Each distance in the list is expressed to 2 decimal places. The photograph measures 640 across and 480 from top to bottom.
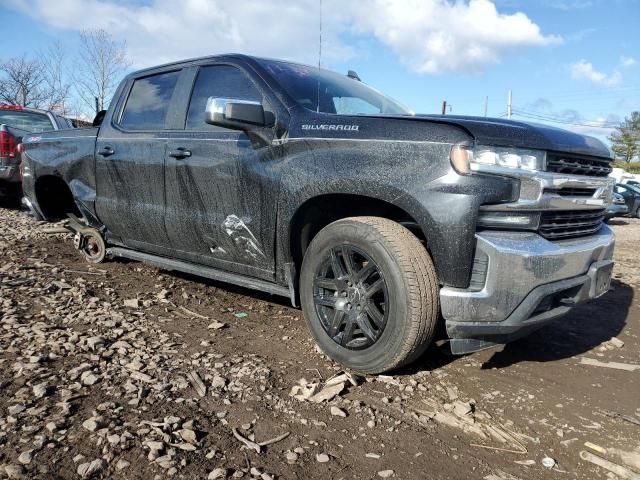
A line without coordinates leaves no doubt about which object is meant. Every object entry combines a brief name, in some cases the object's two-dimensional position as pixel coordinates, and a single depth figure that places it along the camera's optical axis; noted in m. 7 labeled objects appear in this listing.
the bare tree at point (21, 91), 28.22
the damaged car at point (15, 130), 7.93
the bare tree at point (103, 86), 25.52
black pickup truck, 2.41
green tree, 67.38
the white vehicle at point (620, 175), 34.19
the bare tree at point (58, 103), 28.48
